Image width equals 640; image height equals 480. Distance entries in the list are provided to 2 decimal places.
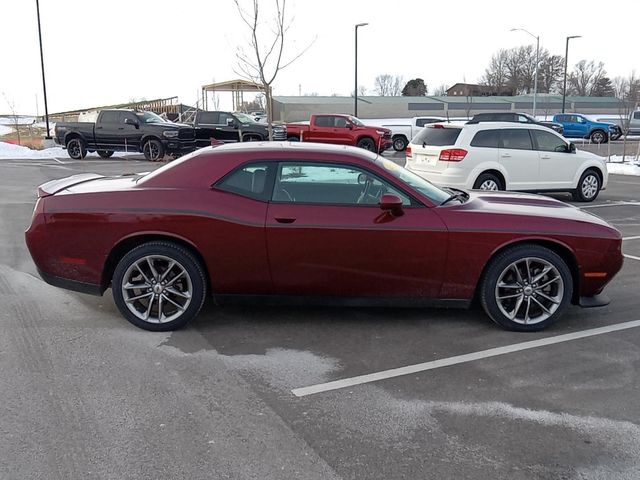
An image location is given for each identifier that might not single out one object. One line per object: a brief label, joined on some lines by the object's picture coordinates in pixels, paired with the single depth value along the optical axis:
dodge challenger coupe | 4.62
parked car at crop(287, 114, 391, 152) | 24.07
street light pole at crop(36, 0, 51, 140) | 26.91
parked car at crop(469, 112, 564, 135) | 25.31
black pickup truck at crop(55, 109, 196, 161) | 20.91
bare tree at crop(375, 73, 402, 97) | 117.56
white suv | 10.80
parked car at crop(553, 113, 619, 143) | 34.22
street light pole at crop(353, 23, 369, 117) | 35.19
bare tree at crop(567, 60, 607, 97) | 94.88
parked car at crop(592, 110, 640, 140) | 35.19
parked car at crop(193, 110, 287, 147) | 22.47
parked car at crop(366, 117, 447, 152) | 28.44
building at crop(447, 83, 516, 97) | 85.96
